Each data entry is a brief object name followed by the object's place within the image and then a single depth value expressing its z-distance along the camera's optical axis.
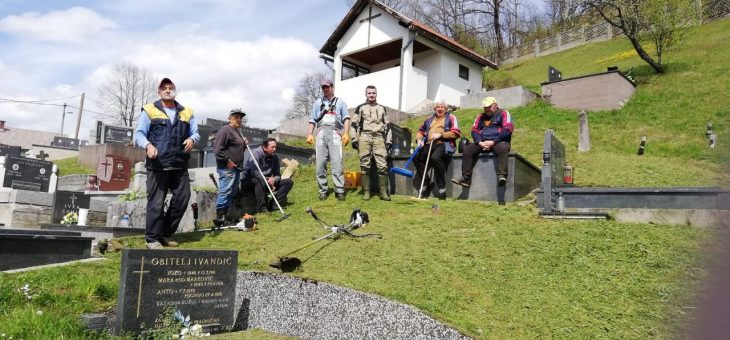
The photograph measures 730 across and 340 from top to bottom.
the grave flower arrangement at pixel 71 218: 11.75
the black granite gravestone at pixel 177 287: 4.43
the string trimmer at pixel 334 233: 5.32
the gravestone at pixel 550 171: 7.39
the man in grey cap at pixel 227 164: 8.35
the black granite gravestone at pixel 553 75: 21.38
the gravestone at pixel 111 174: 15.50
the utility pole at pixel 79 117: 53.72
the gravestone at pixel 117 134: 31.30
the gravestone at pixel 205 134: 18.04
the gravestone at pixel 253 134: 16.95
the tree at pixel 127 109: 61.84
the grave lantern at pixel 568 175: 9.09
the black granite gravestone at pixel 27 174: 16.16
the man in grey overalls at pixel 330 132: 8.98
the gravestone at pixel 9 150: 24.02
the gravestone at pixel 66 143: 38.37
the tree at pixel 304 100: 58.78
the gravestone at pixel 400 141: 11.99
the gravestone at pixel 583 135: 13.74
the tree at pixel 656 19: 23.48
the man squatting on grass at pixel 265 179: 9.09
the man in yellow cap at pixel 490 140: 8.55
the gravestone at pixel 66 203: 12.87
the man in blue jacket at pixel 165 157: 6.61
